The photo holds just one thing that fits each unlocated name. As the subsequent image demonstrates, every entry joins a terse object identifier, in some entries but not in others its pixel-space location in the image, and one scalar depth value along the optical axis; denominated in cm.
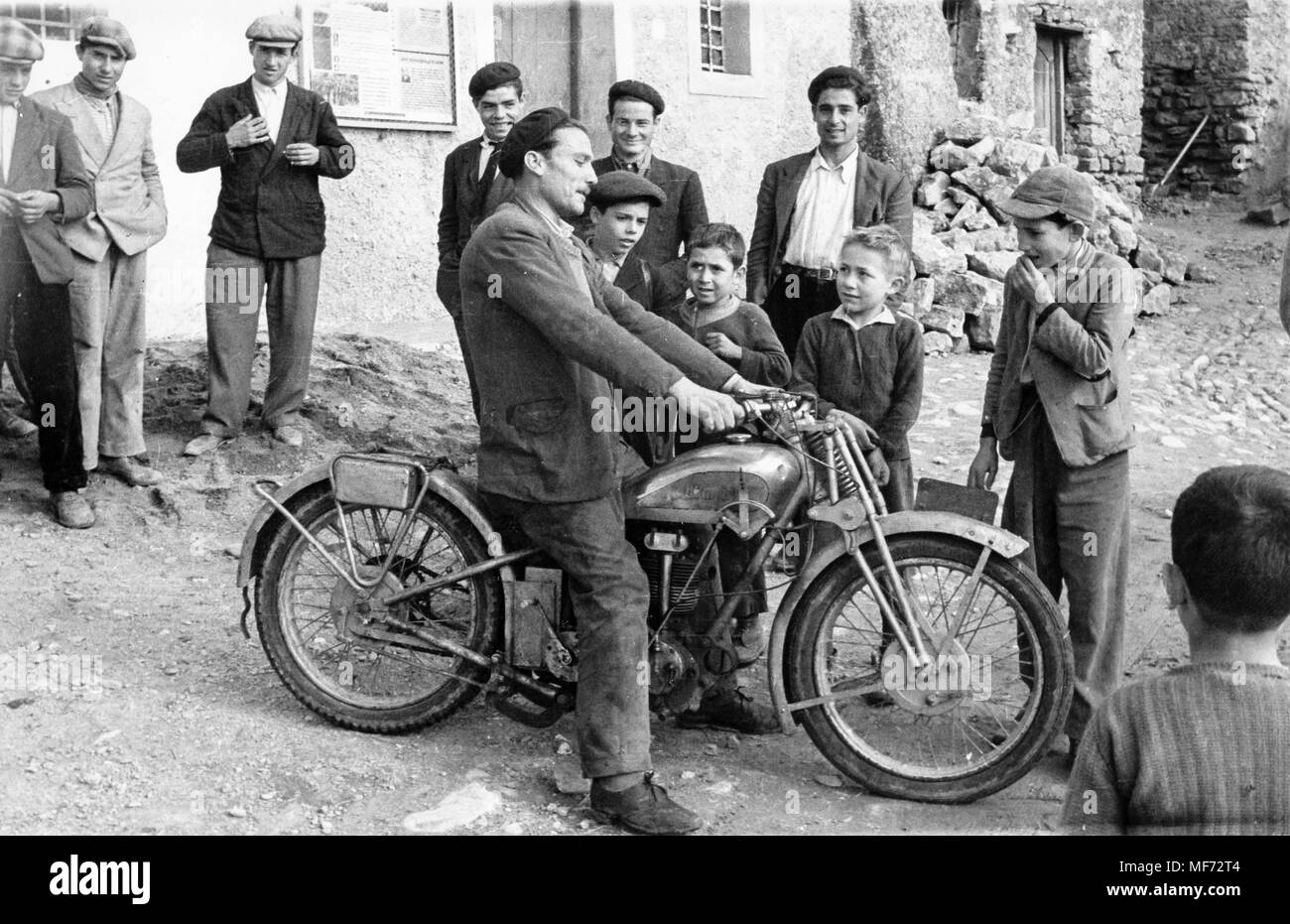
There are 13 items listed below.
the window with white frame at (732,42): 1250
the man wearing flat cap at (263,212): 730
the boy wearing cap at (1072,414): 454
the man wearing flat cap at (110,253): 675
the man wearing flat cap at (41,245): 641
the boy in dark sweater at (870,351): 504
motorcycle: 426
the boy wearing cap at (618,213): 546
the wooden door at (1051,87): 1706
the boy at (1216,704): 219
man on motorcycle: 413
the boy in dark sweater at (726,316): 519
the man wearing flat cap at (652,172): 637
